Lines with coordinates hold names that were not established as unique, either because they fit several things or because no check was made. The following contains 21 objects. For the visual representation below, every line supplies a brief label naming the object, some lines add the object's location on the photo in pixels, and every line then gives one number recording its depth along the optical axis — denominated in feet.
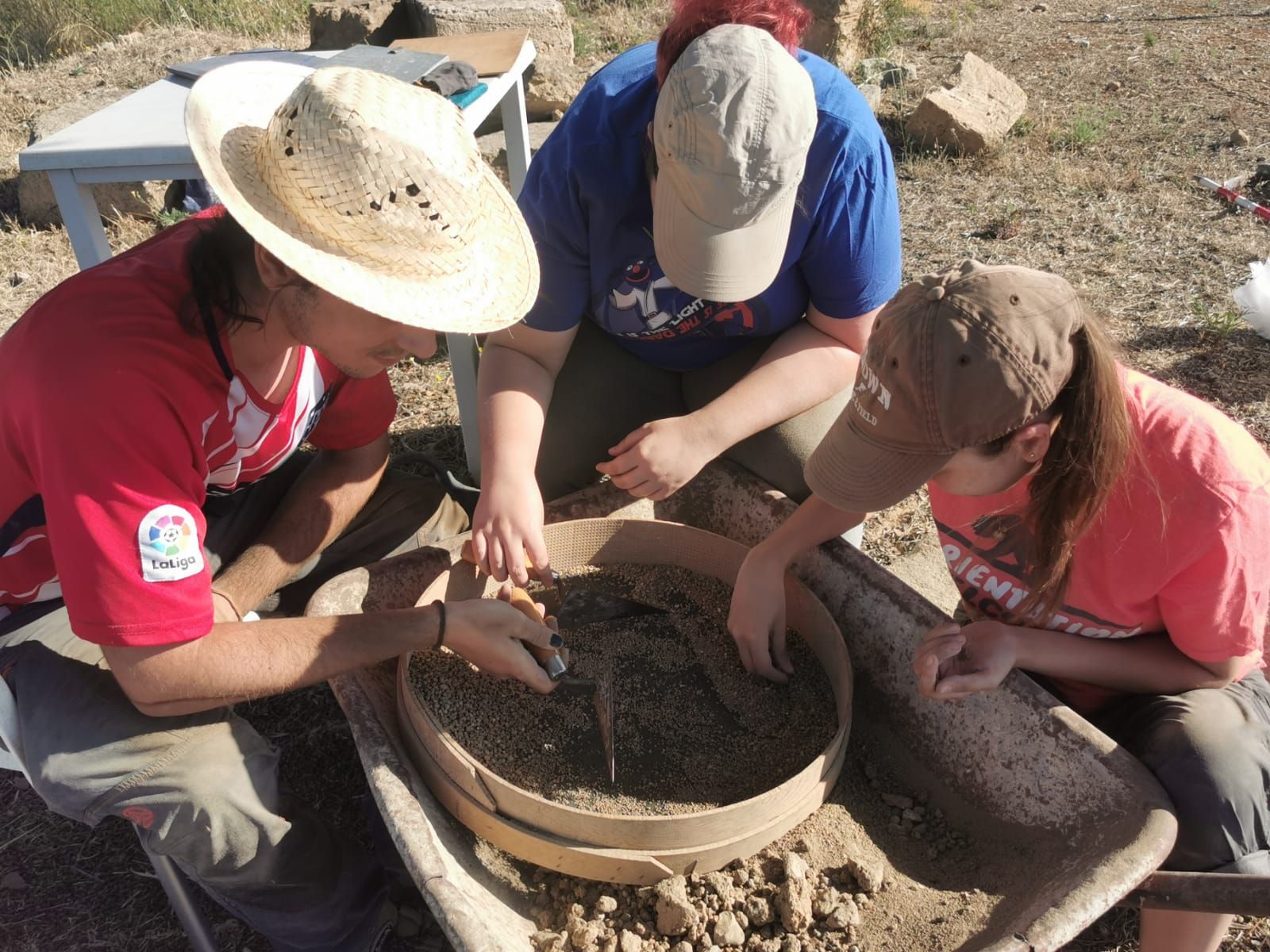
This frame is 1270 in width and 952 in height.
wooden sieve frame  4.57
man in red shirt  4.03
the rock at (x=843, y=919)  4.63
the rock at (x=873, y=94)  17.10
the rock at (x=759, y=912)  4.66
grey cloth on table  7.63
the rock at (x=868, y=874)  4.80
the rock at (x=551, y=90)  15.05
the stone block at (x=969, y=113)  15.38
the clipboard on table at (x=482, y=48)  8.70
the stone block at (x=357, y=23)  15.89
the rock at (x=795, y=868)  4.75
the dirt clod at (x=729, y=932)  4.58
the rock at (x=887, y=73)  18.38
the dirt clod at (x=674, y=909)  4.56
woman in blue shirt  4.66
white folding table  6.65
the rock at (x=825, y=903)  4.67
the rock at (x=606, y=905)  4.70
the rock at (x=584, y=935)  4.54
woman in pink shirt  3.98
